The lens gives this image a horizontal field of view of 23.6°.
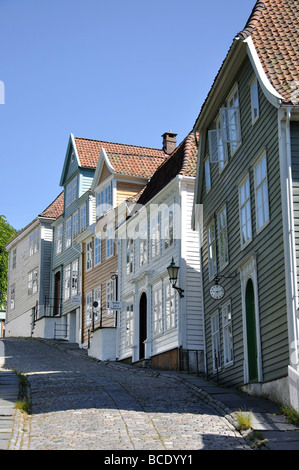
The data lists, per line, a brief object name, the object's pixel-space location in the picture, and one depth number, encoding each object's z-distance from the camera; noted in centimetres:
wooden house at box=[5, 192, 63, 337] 4450
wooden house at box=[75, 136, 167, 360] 3183
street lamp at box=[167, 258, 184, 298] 2194
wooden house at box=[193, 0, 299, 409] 1513
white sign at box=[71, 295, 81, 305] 3737
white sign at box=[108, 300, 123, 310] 3005
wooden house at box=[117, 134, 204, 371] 2438
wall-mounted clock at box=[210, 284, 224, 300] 1934
